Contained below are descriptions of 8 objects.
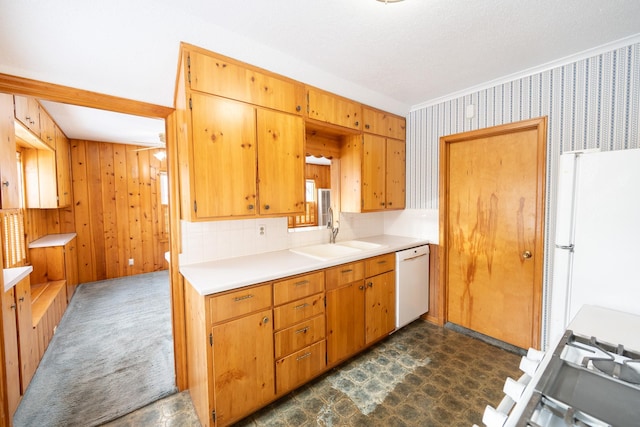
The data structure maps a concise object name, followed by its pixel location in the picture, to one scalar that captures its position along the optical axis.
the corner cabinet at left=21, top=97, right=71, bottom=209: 3.25
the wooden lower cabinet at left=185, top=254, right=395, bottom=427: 1.50
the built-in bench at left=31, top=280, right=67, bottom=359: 2.32
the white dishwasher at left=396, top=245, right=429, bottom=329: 2.62
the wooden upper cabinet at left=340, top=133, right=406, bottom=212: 2.68
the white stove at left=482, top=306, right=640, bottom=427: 0.62
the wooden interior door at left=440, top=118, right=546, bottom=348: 2.29
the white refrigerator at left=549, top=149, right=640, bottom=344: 1.23
